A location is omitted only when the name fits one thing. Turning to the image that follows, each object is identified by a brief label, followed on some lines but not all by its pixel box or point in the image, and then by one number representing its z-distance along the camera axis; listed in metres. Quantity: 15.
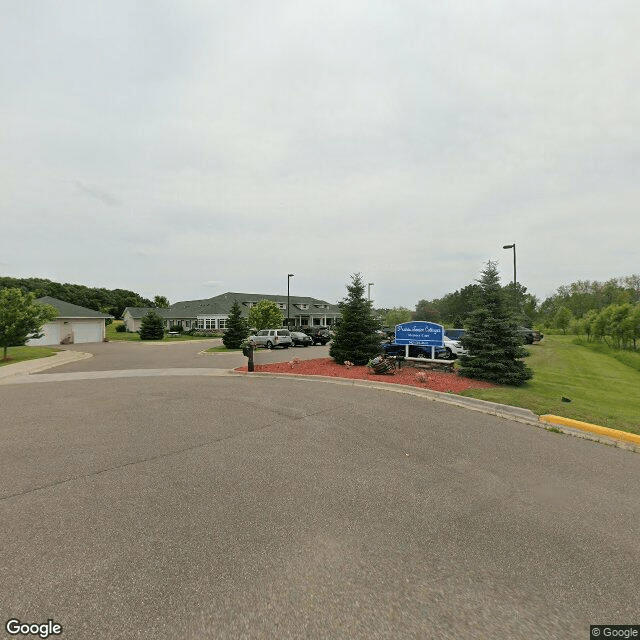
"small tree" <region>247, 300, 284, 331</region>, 36.88
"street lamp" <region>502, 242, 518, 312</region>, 23.60
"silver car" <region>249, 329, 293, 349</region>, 27.92
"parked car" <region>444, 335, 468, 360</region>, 17.81
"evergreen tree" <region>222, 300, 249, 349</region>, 29.23
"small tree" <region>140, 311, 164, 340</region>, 41.92
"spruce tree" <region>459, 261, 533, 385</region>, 10.98
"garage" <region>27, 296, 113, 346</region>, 33.09
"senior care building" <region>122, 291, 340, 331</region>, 53.66
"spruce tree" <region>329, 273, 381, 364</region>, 15.62
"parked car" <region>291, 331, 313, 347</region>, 30.59
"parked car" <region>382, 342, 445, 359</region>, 15.61
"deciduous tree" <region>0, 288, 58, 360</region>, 19.50
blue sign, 13.77
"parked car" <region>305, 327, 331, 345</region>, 32.50
